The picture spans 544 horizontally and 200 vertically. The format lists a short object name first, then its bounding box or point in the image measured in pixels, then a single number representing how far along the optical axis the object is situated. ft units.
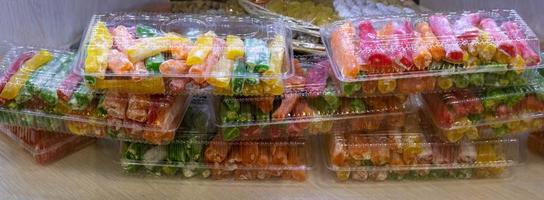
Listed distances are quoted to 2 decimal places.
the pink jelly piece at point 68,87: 4.24
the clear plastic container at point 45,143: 4.70
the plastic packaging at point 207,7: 5.70
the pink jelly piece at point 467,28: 4.15
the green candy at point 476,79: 4.08
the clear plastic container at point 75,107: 4.20
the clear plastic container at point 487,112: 4.27
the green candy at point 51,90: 4.27
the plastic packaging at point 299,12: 5.24
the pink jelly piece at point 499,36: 4.07
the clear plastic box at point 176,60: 3.99
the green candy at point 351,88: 4.09
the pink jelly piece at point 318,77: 4.31
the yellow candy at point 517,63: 4.08
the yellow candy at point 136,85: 4.00
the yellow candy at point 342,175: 4.49
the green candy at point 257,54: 4.04
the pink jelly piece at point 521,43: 4.13
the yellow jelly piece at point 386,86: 4.07
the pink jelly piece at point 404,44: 4.04
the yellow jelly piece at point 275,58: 4.03
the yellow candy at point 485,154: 4.52
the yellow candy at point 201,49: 4.04
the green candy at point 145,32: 4.34
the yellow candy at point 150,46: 4.09
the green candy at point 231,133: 4.28
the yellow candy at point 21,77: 4.33
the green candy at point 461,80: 4.09
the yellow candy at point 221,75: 3.97
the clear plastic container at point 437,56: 4.04
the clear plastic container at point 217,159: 4.47
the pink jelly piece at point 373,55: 4.04
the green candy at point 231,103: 4.22
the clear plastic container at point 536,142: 4.81
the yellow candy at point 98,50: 3.98
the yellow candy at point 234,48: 4.19
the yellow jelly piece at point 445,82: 4.10
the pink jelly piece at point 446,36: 4.02
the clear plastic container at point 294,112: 4.25
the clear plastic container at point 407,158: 4.45
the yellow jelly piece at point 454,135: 4.35
